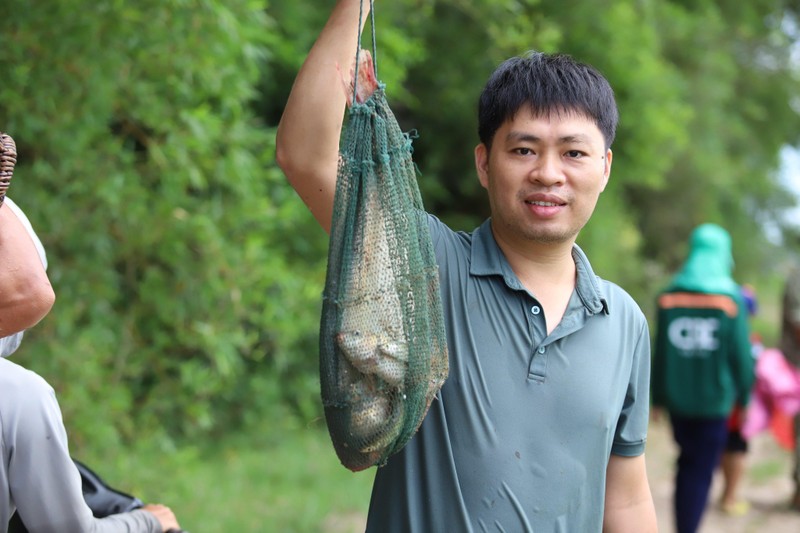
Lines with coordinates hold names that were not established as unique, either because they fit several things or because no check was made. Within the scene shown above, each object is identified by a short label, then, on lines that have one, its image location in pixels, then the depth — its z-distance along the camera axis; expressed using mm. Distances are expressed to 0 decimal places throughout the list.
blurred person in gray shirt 1882
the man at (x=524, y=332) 2016
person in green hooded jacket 5723
